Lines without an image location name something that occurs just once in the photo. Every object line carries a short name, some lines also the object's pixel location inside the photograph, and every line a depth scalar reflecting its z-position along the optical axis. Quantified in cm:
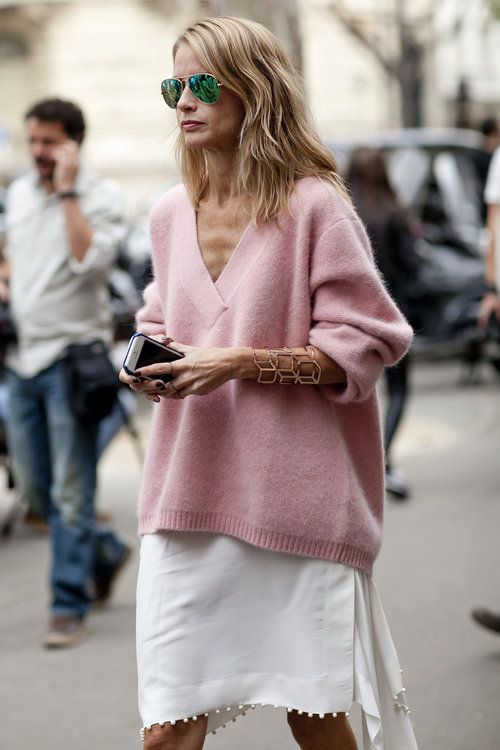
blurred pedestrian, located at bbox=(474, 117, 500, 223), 2283
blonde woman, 472
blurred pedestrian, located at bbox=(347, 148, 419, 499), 1286
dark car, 2056
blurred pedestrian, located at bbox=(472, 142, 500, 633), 1108
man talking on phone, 851
